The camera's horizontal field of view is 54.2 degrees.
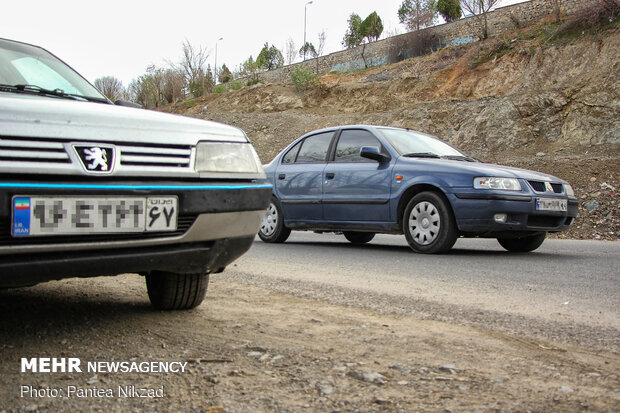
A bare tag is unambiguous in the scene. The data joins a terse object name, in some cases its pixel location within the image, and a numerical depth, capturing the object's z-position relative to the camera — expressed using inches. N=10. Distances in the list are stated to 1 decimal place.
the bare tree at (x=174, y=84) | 1961.1
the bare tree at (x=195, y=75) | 1877.5
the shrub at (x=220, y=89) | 1722.4
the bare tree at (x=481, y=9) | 1254.6
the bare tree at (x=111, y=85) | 2259.1
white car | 89.7
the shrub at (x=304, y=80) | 1451.8
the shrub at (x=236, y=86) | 1644.3
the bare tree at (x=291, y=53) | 2074.3
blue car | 255.8
